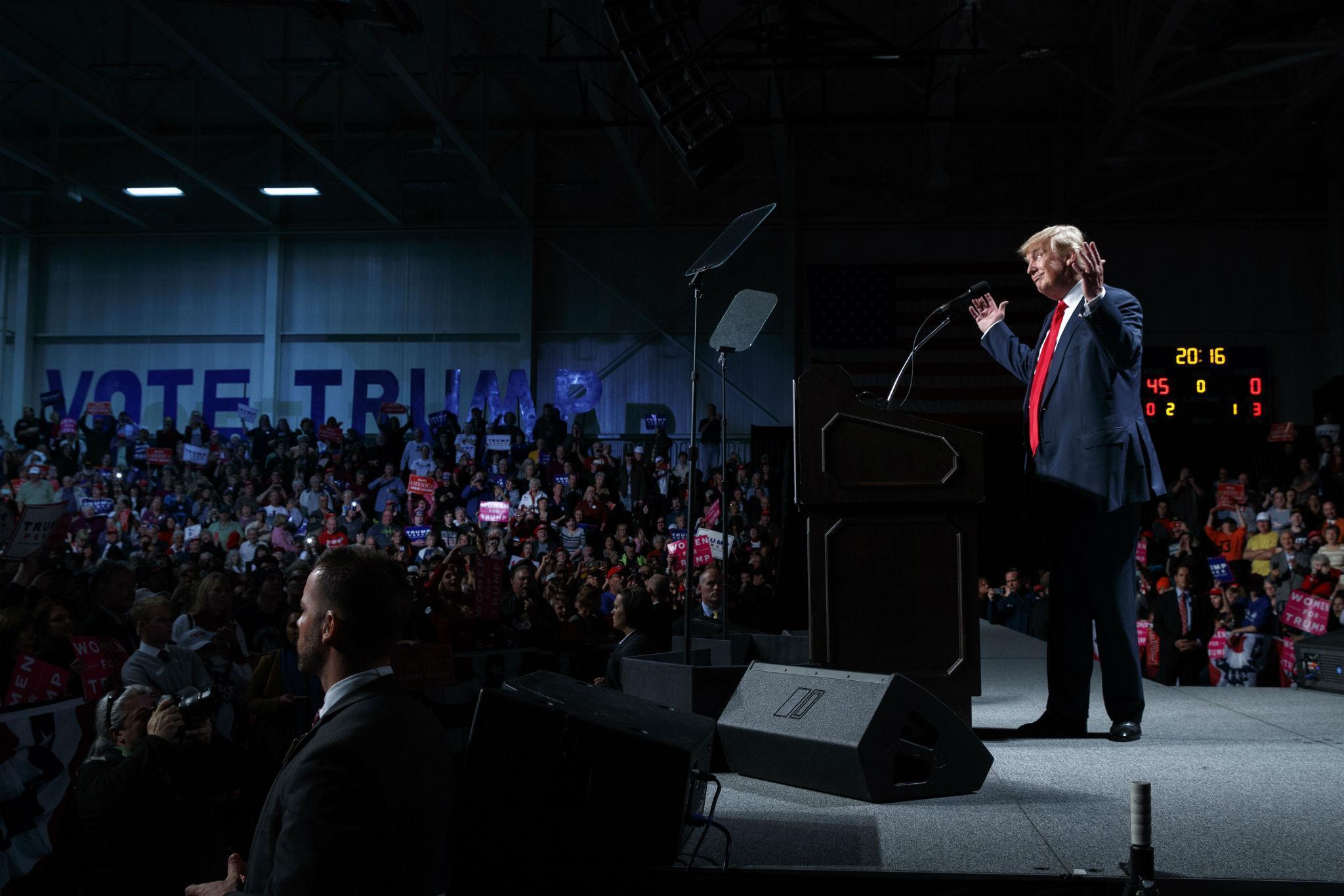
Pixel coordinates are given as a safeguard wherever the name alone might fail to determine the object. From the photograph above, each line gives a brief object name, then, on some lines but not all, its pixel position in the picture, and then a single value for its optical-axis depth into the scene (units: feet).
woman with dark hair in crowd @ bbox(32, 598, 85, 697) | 18.01
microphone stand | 10.82
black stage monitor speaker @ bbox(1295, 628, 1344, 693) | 16.60
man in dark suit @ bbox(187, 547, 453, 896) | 5.72
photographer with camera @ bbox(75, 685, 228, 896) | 13.17
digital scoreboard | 48.32
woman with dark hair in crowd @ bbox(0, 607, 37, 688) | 16.84
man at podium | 10.39
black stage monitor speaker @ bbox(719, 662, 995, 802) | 8.23
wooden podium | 10.43
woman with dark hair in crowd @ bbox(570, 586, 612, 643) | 26.89
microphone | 11.09
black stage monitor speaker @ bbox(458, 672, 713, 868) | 7.03
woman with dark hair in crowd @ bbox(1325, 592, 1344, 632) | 26.12
